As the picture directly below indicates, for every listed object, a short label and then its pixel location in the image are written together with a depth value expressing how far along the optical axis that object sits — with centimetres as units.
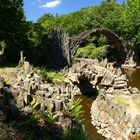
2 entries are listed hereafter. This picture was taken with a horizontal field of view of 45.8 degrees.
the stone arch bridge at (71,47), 2130
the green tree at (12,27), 1777
